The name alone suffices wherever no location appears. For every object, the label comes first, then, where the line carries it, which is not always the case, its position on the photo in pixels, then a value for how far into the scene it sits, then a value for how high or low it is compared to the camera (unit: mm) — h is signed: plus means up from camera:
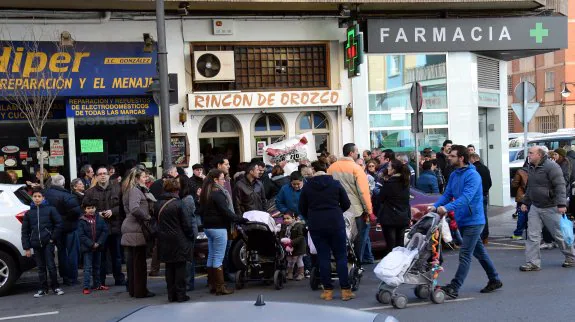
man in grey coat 10406 -1020
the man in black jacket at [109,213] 10758 -1002
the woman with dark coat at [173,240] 9156 -1234
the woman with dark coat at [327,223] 8758 -1028
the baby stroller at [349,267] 9523 -1773
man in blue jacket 8664 -885
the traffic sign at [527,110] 16344 +572
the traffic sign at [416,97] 15477 +901
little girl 10266 -1414
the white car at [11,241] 10500 -1346
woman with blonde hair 9773 -1241
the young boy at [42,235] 10195 -1230
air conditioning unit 17594 +1980
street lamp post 13555 +1389
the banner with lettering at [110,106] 16938 +1025
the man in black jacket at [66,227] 10827 -1220
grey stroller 8445 -1548
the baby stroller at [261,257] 10102 -1667
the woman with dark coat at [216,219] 9602 -1032
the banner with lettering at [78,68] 16062 +1928
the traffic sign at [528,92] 16350 +974
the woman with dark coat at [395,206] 10398 -1015
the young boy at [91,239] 10297 -1337
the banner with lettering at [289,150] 16781 -199
